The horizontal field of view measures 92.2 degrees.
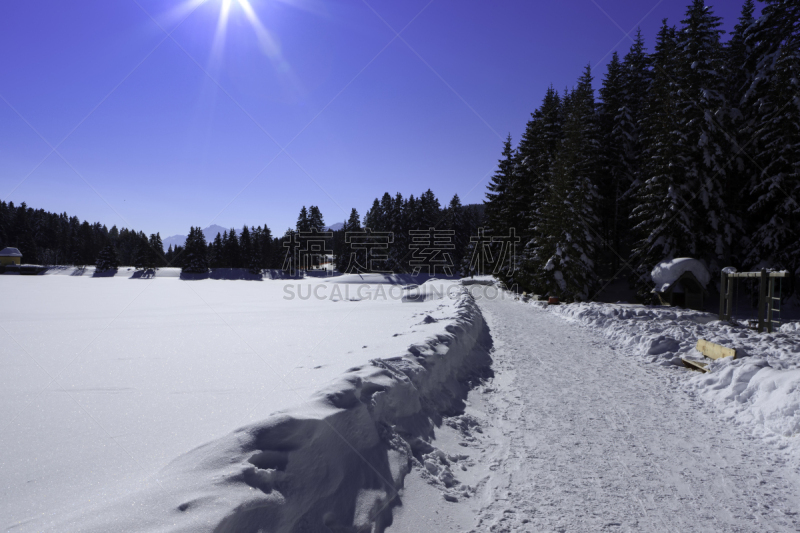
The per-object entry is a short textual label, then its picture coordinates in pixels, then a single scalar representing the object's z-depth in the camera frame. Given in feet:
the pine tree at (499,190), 123.25
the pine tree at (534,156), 104.07
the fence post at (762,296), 41.11
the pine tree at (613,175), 99.50
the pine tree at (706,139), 70.49
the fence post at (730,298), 46.52
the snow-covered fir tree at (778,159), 65.10
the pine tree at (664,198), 69.87
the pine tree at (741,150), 73.61
